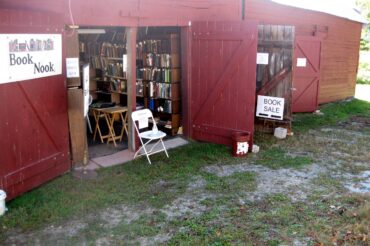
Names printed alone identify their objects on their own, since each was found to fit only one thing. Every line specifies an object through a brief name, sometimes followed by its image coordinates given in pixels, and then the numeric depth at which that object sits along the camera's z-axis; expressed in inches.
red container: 294.5
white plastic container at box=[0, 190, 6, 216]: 193.5
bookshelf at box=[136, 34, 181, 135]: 335.0
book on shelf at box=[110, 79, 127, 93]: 377.4
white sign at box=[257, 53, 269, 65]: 351.9
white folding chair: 281.4
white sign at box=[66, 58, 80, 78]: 247.3
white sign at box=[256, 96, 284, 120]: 346.0
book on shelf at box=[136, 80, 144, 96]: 362.2
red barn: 209.5
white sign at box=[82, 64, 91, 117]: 263.5
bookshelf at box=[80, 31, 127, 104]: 377.4
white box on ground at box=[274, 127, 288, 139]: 347.6
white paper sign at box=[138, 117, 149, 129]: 287.0
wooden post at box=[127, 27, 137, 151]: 277.1
